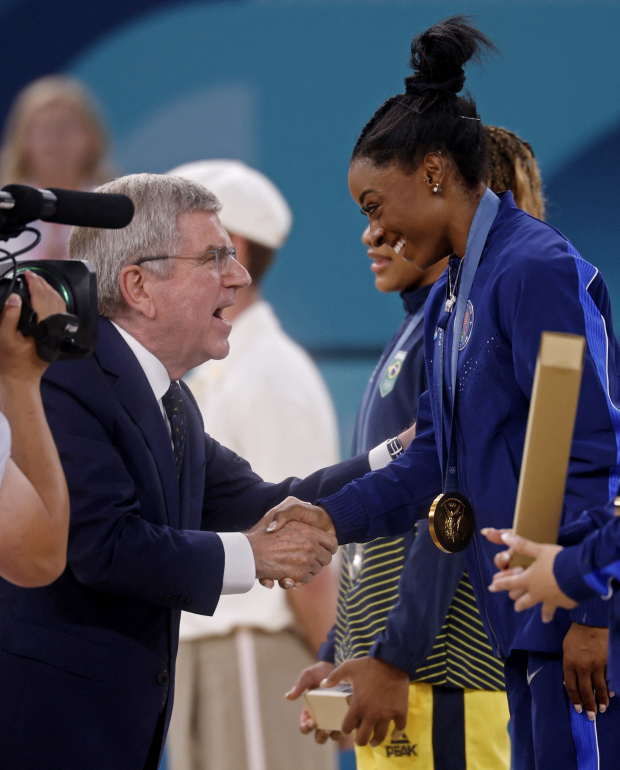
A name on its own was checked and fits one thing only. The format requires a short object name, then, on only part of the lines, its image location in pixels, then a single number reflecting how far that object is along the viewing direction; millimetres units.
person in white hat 15074
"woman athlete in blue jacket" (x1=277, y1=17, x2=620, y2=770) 13333
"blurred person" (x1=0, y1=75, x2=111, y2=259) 18612
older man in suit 13493
